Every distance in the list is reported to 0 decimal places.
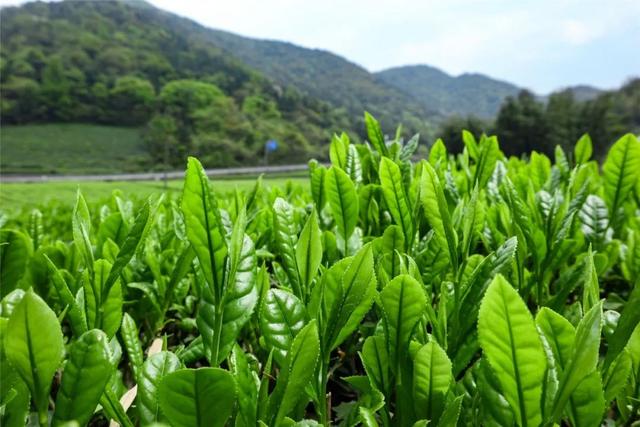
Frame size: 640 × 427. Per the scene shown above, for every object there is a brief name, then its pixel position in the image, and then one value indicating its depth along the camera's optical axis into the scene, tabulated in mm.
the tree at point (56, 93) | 65100
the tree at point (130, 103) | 68125
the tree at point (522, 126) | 46656
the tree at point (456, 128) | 46656
